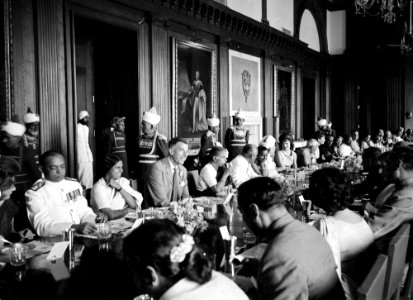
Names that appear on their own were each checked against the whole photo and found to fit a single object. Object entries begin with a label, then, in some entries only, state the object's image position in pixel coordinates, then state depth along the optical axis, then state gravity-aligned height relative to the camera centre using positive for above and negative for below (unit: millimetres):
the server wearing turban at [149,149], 6918 -209
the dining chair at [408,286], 2788 -980
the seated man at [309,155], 9195 -481
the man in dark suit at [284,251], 1769 -492
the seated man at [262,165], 6859 -495
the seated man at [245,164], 6266 -428
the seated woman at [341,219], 2471 -488
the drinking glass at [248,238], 2918 -692
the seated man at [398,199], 3203 -508
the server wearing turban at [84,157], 6869 -314
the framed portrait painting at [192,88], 8359 +927
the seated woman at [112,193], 4137 -533
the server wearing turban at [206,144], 8291 -183
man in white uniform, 3430 -518
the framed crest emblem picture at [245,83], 10453 +1244
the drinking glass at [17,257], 2371 -632
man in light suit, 4738 -460
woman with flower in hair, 1371 -404
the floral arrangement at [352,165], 6914 -530
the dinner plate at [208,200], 4258 -650
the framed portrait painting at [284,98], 12659 +1035
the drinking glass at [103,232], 2822 -604
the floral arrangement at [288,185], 4426 -559
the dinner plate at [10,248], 2586 -657
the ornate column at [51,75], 5680 +809
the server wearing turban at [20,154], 5062 -189
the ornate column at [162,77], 7762 +1031
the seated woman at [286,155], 8594 -437
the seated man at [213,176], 5602 -526
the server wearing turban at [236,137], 9391 -66
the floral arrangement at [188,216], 2873 -557
